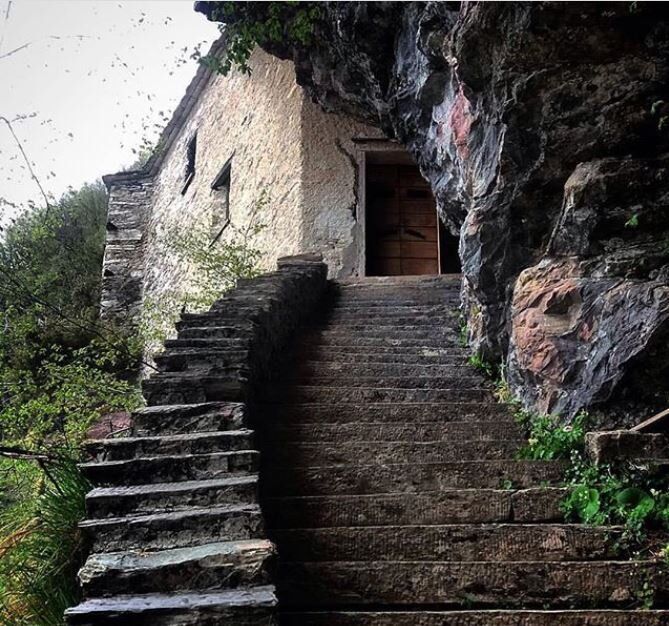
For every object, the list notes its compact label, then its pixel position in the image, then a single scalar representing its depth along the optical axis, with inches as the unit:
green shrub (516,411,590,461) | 140.2
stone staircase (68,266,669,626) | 79.8
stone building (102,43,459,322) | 343.6
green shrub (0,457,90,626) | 97.0
